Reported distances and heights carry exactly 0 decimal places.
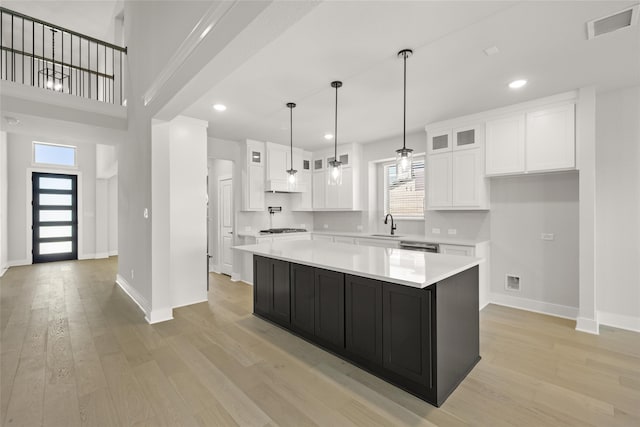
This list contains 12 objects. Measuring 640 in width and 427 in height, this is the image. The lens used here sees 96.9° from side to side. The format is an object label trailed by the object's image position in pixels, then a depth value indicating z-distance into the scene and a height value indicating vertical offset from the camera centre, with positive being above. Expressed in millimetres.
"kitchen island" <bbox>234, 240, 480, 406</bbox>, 1992 -815
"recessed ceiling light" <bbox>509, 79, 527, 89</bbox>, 3018 +1405
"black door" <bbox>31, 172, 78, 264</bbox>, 7320 -78
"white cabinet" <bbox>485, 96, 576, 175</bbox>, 3352 +923
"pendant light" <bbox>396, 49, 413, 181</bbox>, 2486 +451
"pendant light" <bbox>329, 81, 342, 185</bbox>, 3159 +469
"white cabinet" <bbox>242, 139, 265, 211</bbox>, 5332 +710
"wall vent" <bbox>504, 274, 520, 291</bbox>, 3980 -986
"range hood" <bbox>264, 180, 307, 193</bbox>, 5492 +535
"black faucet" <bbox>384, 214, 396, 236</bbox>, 5289 -236
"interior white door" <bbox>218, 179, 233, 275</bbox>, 5867 -237
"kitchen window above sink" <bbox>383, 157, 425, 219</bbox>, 5102 +334
